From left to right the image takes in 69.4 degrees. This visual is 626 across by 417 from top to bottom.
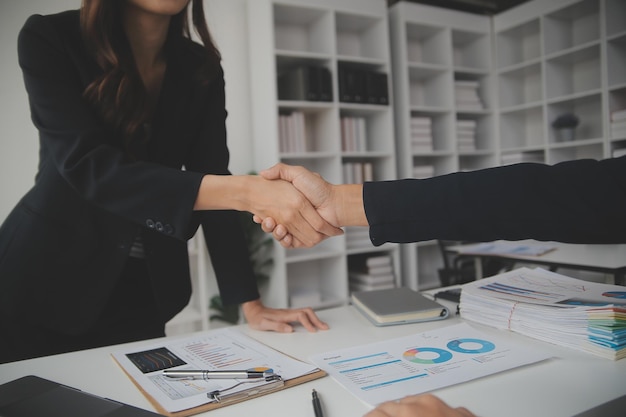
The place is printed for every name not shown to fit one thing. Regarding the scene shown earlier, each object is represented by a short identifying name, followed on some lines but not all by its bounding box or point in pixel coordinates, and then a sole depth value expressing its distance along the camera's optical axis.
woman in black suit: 0.99
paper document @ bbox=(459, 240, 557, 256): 2.43
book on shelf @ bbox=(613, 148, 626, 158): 3.54
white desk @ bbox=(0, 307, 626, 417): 0.64
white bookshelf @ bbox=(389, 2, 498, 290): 4.07
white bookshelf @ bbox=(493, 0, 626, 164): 3.73
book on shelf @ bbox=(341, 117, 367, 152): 3.73
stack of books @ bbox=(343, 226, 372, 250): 3.72
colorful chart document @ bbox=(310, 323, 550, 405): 0.70
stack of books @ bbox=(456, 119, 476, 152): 4.42
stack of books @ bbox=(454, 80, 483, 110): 4.46
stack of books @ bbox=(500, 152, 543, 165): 4.27
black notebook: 1.07
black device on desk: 0.62
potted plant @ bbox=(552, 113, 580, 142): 4.02
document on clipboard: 0.68
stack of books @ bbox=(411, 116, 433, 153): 4.12
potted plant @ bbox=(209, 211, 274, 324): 3.23
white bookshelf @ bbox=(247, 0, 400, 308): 3.38
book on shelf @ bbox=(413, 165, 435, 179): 4.12
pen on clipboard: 0.74
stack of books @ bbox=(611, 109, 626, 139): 3.62
